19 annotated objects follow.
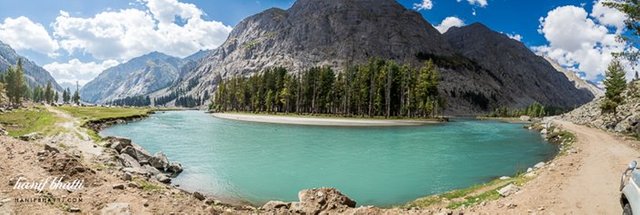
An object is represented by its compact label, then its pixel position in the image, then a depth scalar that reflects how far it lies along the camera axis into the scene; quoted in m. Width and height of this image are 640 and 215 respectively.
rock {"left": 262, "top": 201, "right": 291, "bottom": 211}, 14.86
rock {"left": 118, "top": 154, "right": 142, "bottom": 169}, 26.43
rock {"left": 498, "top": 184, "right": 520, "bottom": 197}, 16.86
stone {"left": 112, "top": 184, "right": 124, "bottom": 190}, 14.82
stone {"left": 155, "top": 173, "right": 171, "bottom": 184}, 24.66
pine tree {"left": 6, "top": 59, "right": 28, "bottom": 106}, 129.88
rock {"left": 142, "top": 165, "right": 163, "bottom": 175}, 26.14
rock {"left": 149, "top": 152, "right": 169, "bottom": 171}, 29.12
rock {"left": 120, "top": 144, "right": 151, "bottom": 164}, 29.75
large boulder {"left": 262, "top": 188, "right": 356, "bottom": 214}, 14.15
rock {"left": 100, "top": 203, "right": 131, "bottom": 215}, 12.09
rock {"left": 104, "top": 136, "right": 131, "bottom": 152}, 30.92
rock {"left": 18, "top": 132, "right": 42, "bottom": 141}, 30.59
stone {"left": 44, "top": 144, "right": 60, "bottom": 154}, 22.05
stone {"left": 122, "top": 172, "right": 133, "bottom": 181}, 20.17
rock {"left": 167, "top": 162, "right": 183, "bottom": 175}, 28.57
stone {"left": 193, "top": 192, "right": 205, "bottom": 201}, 17.05
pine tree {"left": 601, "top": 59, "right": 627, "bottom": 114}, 73.75
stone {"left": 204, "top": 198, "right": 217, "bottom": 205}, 16.21
